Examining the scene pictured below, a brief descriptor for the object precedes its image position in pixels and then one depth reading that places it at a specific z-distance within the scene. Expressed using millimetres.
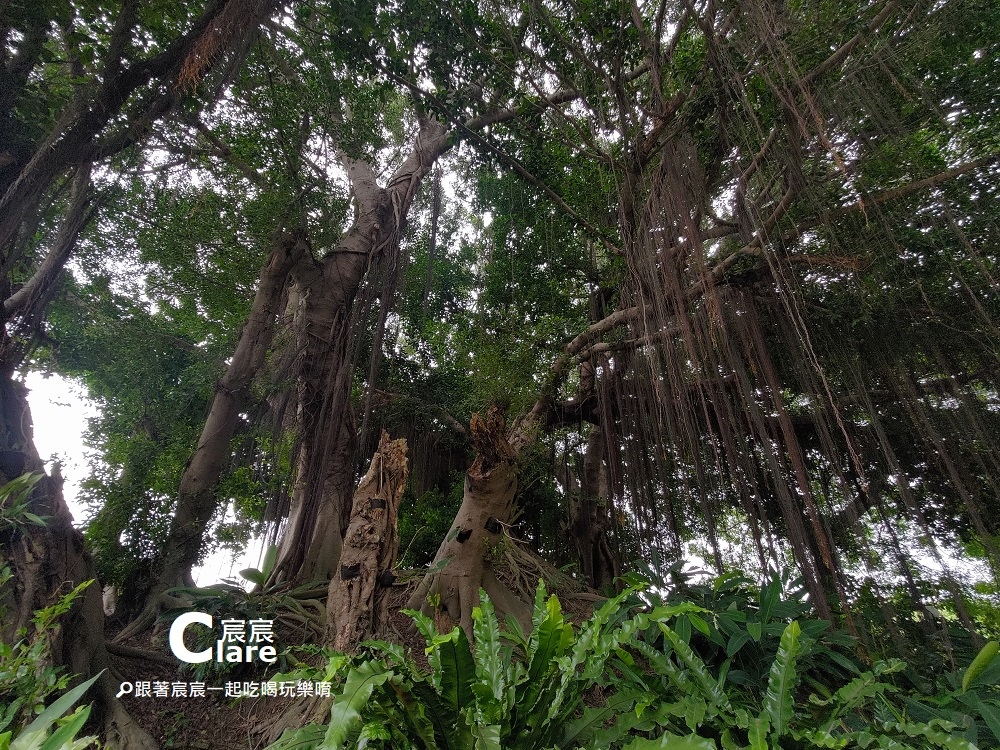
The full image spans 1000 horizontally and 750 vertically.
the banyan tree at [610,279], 2580
